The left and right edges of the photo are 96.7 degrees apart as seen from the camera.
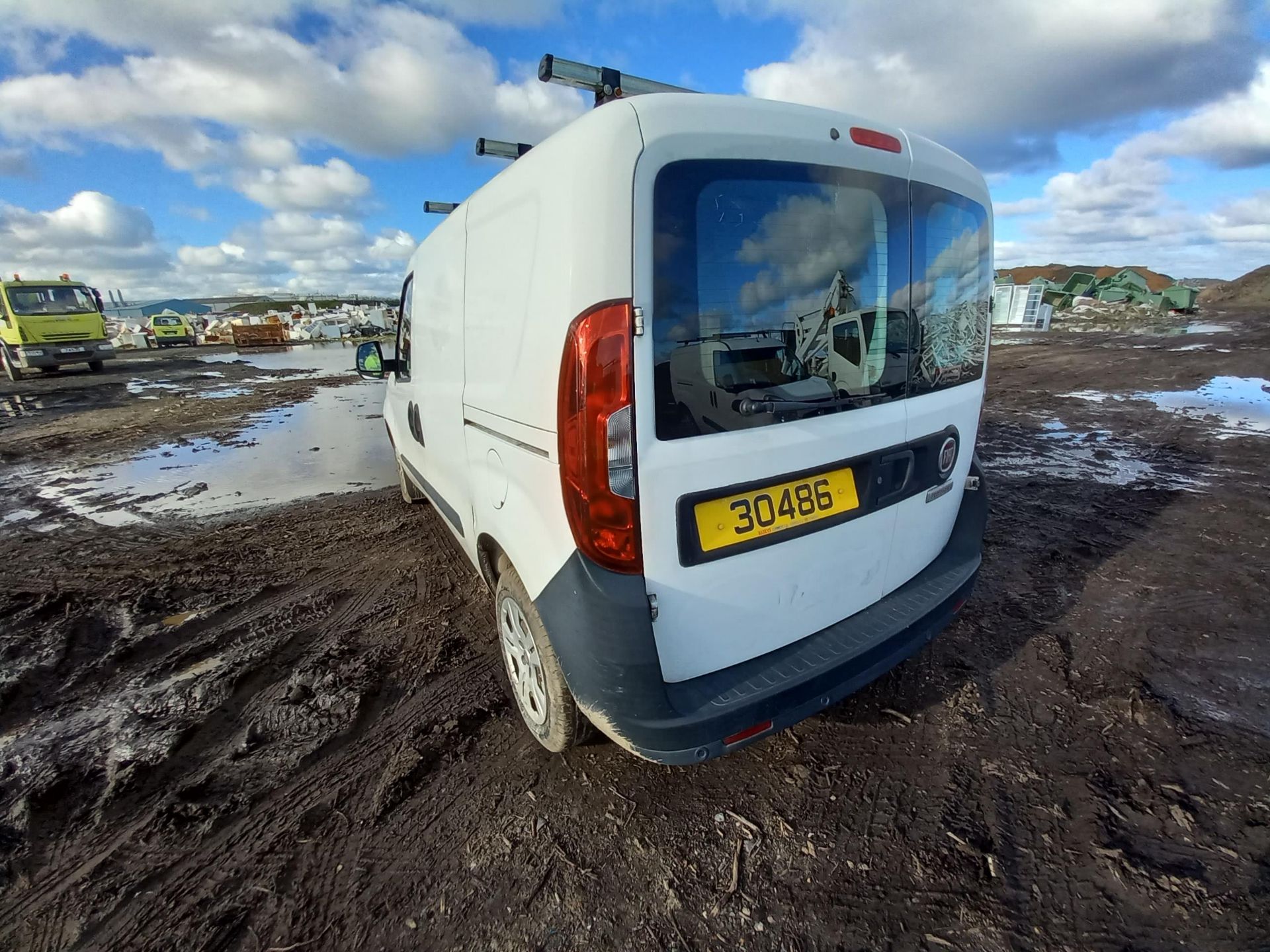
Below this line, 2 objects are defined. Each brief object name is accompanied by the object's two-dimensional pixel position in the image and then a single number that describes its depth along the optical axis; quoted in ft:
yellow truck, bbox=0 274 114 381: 52.85
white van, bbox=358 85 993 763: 5.05
